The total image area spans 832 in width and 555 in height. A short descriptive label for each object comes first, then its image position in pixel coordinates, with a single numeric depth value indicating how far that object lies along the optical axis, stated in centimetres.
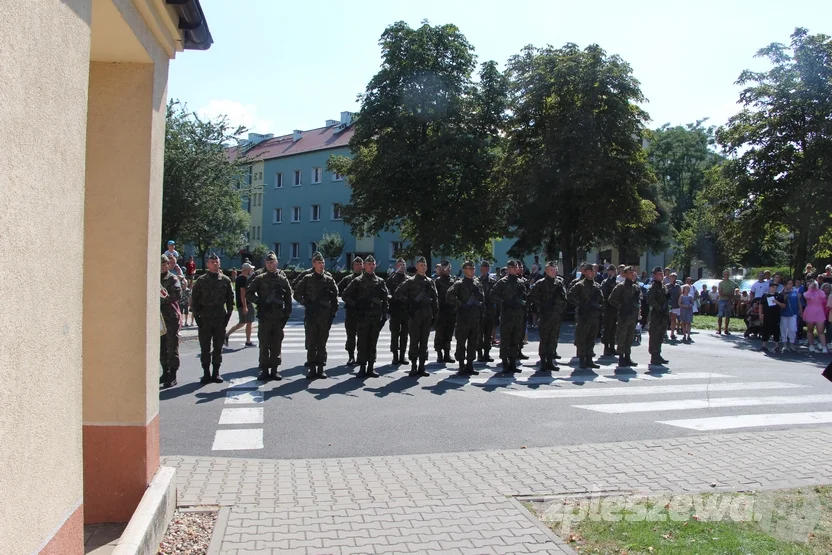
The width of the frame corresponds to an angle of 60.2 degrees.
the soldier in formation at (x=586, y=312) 1386
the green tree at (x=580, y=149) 2872
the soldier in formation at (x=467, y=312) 1285
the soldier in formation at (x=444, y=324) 1461
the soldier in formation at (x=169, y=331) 1078
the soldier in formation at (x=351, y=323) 1330
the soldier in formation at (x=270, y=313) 1171
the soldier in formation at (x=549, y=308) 1342
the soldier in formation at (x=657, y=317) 1436
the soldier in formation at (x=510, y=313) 1308
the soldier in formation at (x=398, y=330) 1412
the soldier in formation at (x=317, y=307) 1206
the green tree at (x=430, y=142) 3262
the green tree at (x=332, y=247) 5144
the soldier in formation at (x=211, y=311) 1125
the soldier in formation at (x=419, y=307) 1271
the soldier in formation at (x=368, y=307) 1245
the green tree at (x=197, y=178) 2848
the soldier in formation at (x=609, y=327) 1572
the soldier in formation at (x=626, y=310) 1416
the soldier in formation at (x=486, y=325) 1469
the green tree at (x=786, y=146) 2425
